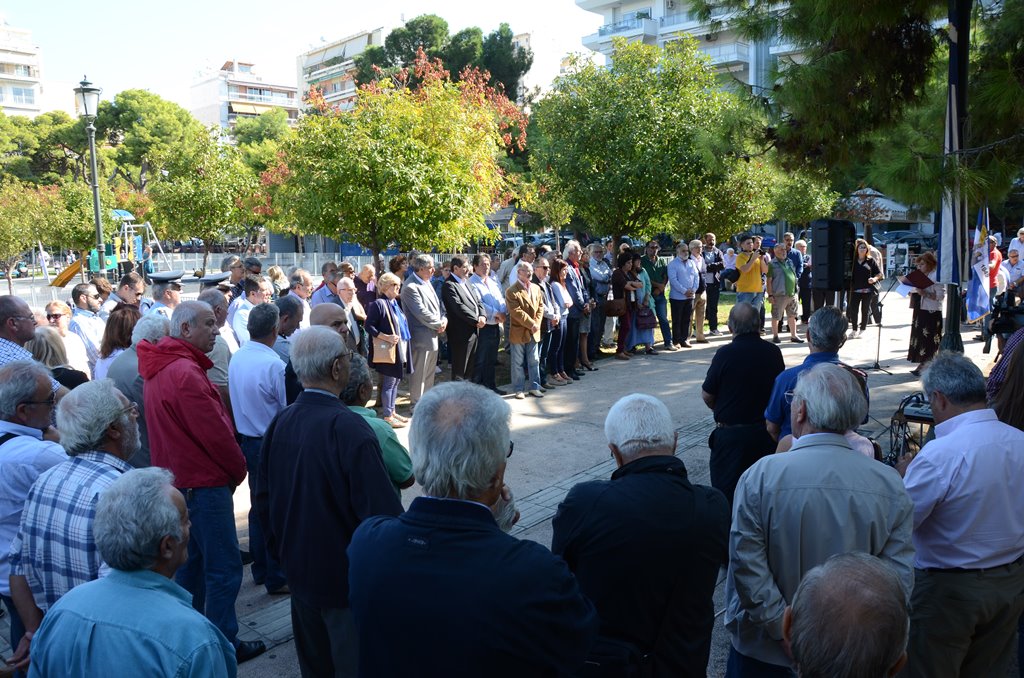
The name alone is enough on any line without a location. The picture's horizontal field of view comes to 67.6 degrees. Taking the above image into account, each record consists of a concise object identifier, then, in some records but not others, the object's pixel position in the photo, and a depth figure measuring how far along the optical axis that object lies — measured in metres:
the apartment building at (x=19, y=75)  88.38
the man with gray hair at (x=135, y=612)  1.99
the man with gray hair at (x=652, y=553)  2.44
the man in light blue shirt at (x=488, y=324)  9.83
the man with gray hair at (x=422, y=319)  8.90
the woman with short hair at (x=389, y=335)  8.42
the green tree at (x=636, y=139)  15.13
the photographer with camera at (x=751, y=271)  12.62
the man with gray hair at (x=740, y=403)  4.82
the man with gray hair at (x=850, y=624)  1.60
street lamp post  14.73
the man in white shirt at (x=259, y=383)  4.80
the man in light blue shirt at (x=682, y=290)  12.97
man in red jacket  3.93
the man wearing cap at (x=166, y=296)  7.09
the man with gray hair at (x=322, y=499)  3.10
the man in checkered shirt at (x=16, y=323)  5.11
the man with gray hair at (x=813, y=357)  4.37
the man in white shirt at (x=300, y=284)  7.63
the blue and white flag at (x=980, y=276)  8.00
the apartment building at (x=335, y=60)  83.69
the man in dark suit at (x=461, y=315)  9.45
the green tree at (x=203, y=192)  29.84
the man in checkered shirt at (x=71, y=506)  2.72
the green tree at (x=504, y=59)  43.56
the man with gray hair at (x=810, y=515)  2.74
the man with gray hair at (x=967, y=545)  2.98
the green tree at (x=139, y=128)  51.12
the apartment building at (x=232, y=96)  100.94
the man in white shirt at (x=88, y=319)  6.92
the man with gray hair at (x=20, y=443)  3.11
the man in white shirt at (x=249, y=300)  7.07
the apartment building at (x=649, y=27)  45.81
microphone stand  11.27
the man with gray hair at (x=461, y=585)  1.85
